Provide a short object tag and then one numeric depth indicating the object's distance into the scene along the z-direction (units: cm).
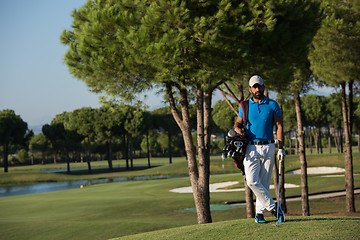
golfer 1423
